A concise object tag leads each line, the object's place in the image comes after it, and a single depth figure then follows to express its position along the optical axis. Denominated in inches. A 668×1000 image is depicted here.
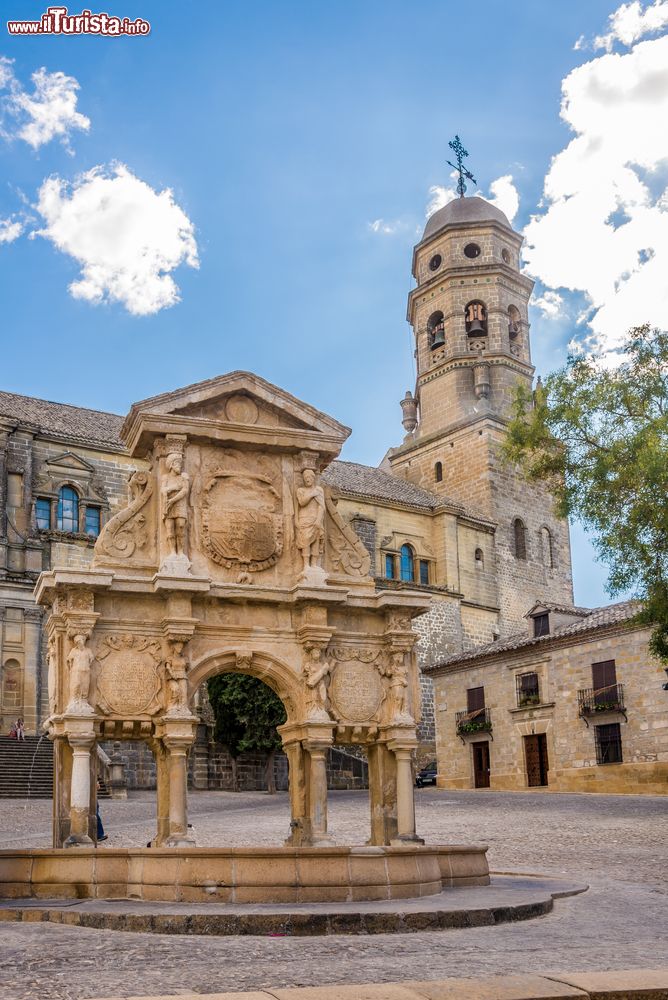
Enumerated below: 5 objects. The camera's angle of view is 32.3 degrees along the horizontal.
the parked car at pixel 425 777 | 1635.1
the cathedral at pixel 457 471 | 1989.4
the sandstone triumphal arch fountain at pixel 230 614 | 556.4
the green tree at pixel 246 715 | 1529.3
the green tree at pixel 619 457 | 871.7
